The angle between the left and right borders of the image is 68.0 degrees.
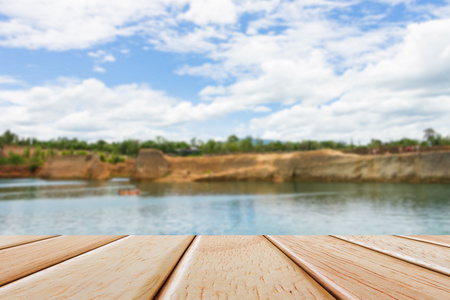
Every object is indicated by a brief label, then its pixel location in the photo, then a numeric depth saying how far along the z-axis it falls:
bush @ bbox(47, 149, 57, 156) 86.26
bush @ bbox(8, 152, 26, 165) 81.94
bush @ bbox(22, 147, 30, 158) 88.98
